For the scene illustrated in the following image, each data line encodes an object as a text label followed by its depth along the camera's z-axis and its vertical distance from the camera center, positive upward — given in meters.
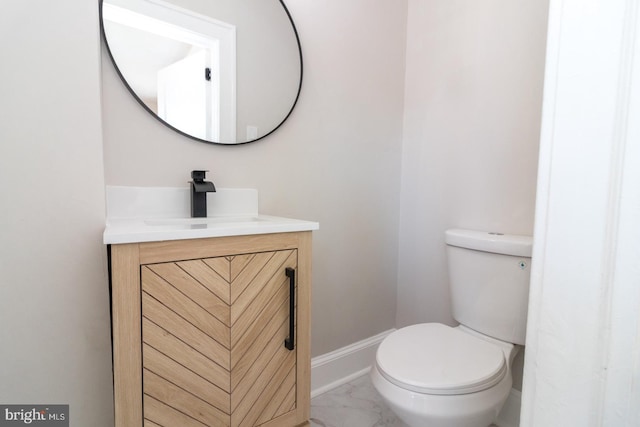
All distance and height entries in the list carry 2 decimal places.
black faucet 1.16 -0.04
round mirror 1.11 +0.46
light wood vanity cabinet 0.78 -0.40
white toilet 0.94 -0.56
